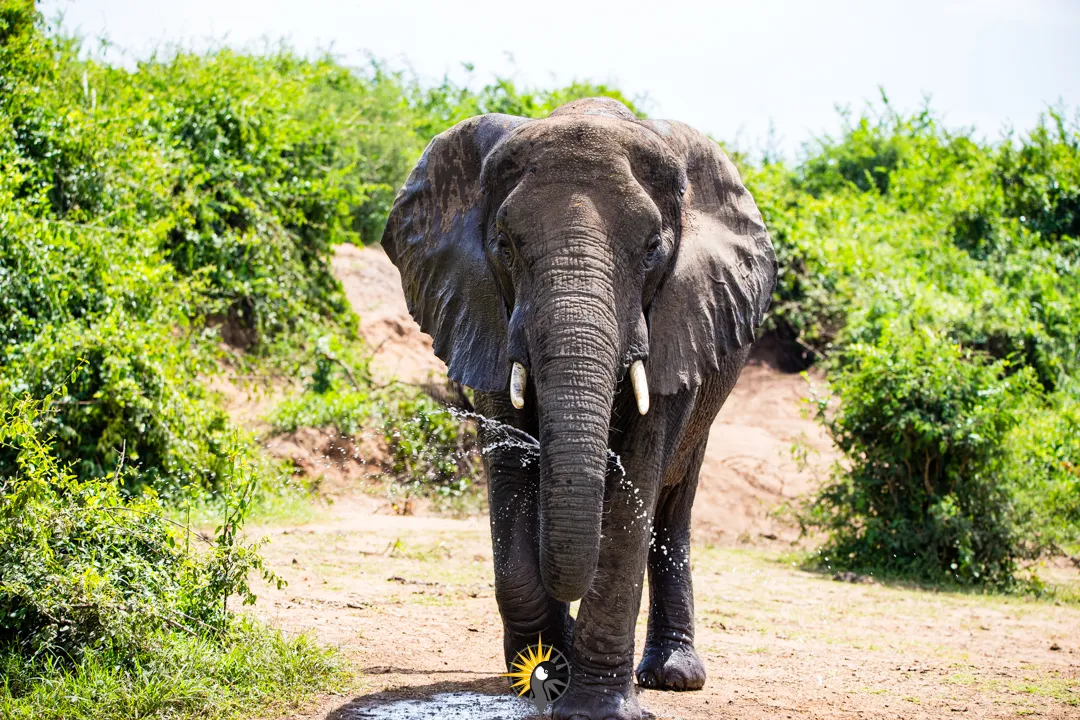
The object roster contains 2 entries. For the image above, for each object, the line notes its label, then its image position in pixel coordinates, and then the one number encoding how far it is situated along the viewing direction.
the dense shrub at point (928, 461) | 21.28
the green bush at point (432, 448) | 24.98
